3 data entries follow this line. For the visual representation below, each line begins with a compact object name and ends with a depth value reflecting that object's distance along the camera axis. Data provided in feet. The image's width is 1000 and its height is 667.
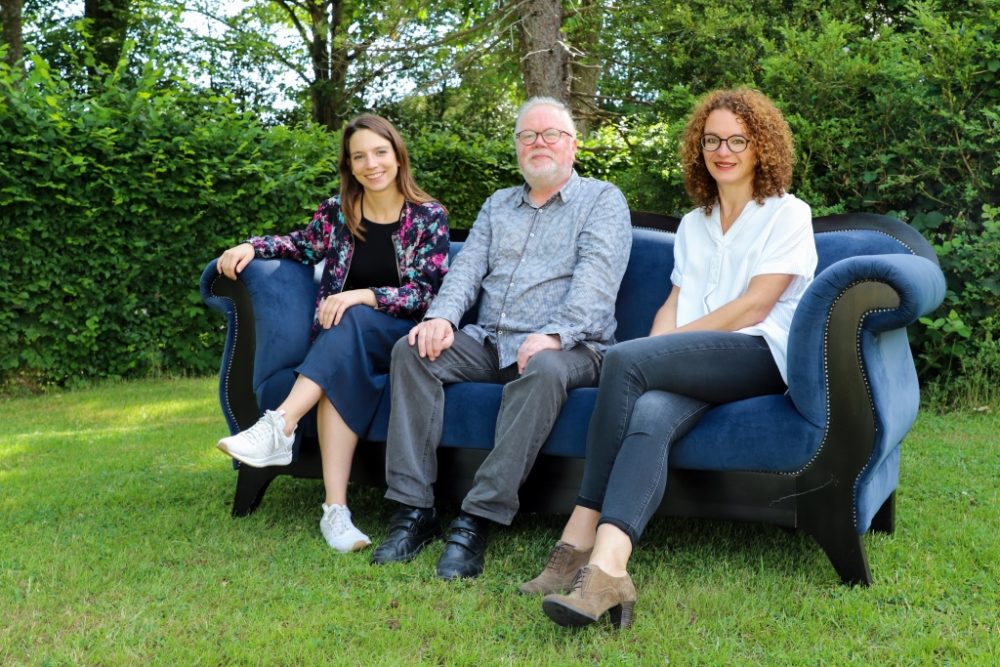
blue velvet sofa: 7.66
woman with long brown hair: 9.37
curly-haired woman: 7.47
